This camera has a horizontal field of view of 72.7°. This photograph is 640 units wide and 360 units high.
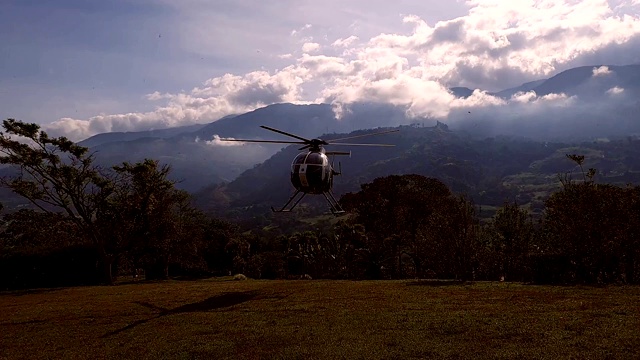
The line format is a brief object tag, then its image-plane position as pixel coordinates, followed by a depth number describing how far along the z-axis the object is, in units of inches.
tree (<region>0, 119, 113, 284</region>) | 1194.7
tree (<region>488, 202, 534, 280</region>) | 1135.6
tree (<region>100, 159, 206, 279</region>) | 1343.5
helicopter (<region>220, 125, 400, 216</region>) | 806.5
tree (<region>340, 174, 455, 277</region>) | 1685.5
